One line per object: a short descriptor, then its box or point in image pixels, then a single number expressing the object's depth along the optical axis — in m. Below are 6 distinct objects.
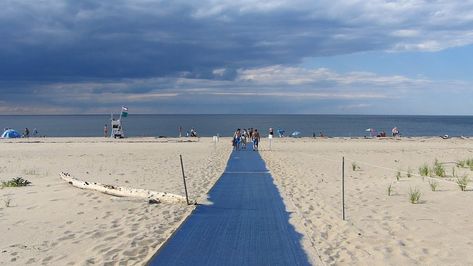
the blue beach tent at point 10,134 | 53.66
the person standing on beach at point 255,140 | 29.86
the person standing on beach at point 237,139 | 30.03
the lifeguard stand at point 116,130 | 51.94
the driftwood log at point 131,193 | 10.74
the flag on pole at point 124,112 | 53.75
